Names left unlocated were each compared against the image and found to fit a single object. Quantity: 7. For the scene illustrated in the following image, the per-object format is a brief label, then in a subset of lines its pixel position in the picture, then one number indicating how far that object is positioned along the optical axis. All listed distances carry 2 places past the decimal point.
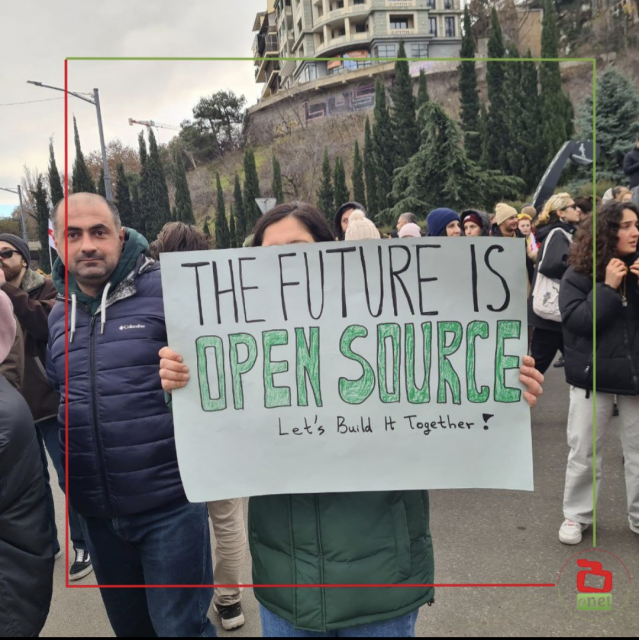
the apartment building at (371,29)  45.62
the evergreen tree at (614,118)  12.46
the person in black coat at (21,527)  1.58
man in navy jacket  1.87
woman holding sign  1.37
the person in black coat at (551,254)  4.10
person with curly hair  2.83
